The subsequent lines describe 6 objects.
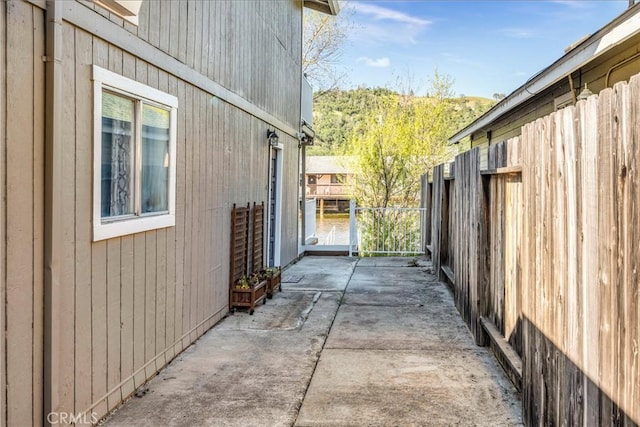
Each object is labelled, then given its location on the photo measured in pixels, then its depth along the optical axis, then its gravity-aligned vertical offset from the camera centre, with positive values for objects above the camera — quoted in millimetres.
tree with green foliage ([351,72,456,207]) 12516 +1503
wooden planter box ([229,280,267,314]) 5543 -946
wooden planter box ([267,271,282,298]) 6254 -913
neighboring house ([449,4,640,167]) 4134 +1478
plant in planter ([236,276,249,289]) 5598 -795
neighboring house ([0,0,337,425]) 2367 +115
